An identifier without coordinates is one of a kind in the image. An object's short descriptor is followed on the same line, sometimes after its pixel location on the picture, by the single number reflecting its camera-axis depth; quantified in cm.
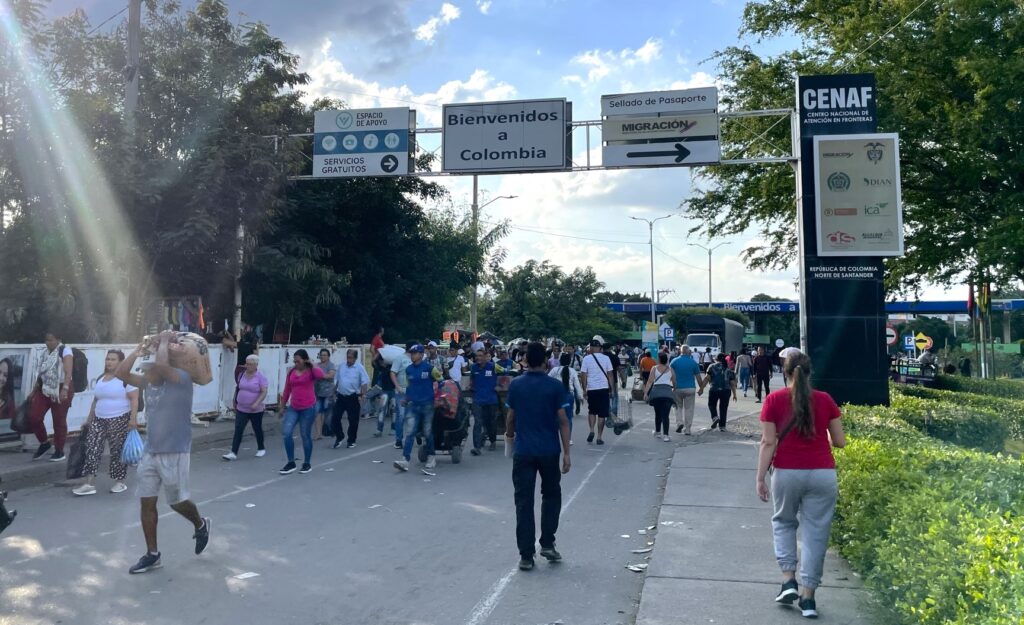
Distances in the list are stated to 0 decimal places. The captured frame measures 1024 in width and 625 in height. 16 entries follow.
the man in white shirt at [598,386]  1448
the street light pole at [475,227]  3341
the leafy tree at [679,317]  6888
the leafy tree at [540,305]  5341
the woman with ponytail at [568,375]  1478
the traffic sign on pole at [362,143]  1800
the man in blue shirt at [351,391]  1423
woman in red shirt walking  530
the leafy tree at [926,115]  1680
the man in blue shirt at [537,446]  649
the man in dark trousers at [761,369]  2389
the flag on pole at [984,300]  2481
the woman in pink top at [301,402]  1129
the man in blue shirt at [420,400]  1141
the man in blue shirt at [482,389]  1312
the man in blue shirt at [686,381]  1565
